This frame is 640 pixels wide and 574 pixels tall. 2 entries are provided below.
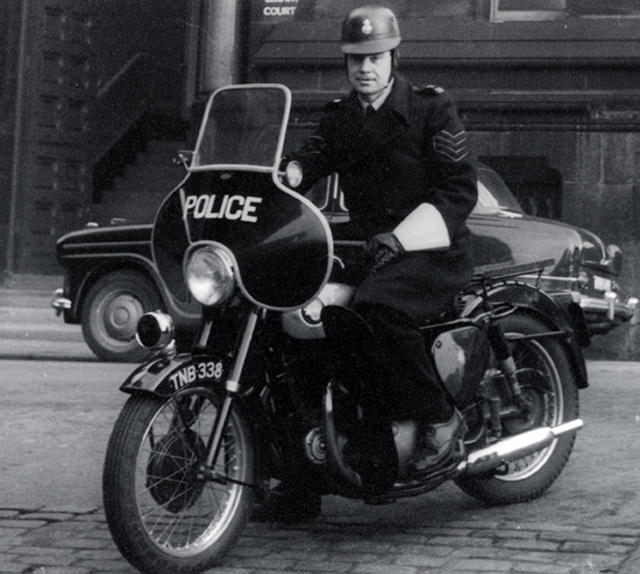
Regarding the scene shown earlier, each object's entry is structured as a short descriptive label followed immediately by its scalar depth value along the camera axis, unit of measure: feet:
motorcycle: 16.30
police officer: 17.52
